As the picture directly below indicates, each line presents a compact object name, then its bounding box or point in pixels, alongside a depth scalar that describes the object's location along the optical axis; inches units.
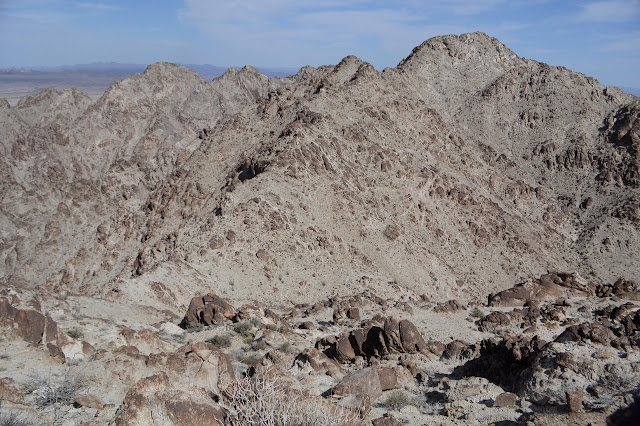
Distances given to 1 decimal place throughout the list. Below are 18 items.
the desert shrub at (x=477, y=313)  912.3
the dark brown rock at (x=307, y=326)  785.6
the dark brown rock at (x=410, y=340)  591.2
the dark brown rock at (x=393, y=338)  587.2
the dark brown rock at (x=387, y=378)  460.1
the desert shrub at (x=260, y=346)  613.6
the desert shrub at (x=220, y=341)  631.2
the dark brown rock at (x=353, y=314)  871.1
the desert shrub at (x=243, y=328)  678.5
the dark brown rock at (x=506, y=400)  405.1
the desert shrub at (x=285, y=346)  613.6
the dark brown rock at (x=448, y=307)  951.6
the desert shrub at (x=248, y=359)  562.6
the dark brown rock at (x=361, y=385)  400.2
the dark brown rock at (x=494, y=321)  822.5
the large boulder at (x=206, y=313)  766.5
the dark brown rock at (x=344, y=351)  593.4
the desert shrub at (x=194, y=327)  722.2
